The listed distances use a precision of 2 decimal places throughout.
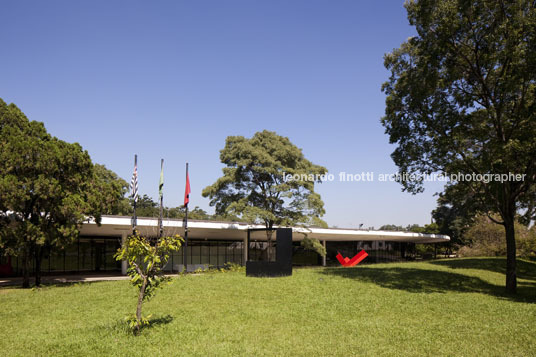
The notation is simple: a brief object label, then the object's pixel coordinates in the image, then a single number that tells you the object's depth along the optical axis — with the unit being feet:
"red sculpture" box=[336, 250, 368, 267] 129.49
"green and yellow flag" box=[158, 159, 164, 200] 91.17
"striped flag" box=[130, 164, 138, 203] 88.17
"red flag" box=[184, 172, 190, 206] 96.16
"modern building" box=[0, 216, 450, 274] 98.89
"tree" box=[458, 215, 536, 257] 141.38
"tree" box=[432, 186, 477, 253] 83.92
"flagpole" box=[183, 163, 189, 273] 93.37
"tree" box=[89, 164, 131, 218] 73.59
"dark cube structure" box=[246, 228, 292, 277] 75.00
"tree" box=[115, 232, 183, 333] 33.12
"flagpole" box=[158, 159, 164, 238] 90.84
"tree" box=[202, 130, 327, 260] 106.52
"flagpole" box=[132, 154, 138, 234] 88.06
